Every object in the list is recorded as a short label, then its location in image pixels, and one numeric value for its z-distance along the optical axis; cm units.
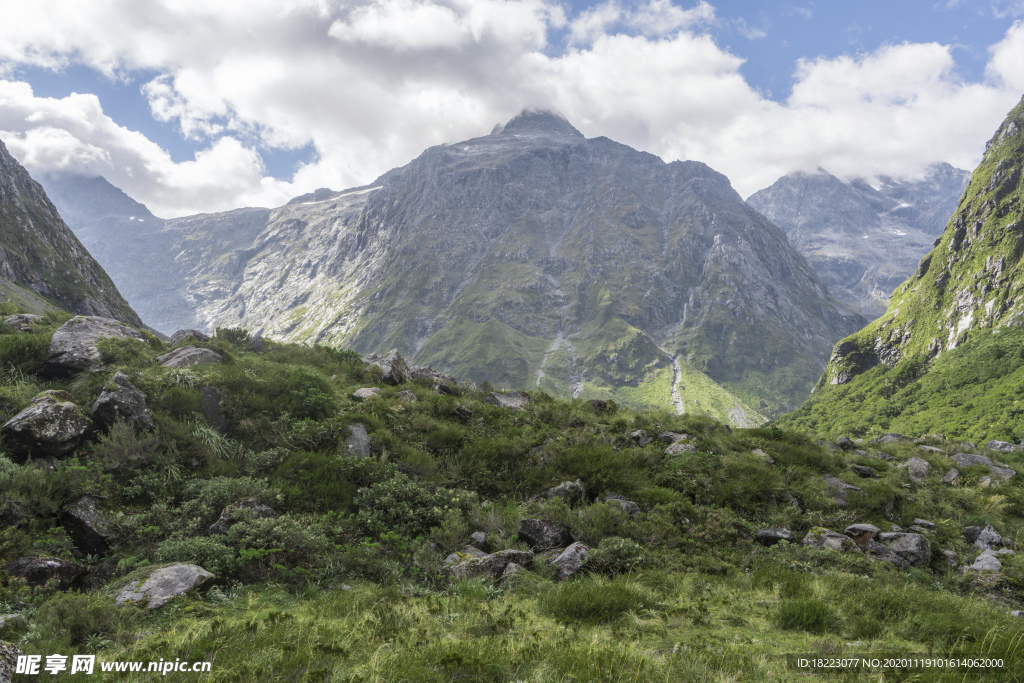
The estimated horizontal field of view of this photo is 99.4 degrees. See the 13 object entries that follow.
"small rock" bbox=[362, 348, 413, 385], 2159
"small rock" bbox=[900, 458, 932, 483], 1801
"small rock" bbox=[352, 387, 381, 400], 1726
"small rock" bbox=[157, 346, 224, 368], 1602
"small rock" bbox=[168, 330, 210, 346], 2133
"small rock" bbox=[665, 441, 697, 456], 1626
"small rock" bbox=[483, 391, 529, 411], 2080
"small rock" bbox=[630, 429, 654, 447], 1769
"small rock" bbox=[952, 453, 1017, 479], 1826
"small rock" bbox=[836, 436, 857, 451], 2241
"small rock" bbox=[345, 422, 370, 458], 1348
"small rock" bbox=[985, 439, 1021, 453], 2866
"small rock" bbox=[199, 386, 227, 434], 1354
